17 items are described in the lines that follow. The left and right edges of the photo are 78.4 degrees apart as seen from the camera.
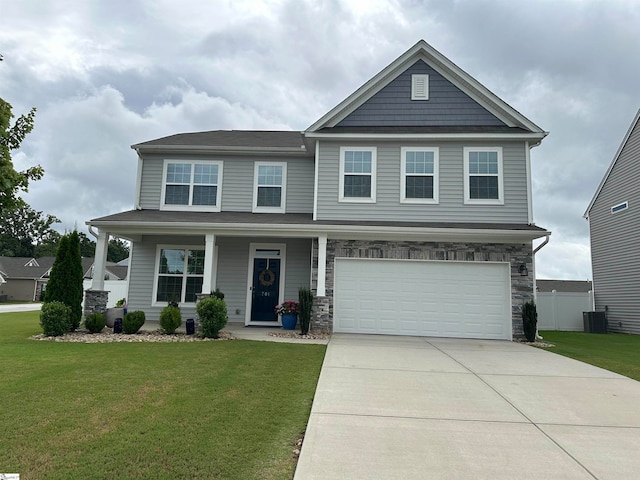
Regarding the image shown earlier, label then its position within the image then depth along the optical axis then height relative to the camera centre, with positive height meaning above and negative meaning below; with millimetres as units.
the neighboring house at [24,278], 40844 +211
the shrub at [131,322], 9680 -953
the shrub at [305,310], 10117 -531
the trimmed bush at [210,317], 9281 -723
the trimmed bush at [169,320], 9641 -857
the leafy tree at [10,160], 3990 +1319
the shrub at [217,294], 11245 -218
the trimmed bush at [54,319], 8953 -862
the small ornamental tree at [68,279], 9391 +67
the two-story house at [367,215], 10758 +2199
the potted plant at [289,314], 11000 -721
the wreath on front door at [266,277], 12359 +329
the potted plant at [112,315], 10398 -843
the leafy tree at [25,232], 55438 +6956
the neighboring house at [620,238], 14836 +2471
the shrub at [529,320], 10251 -617
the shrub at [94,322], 9672 -992
